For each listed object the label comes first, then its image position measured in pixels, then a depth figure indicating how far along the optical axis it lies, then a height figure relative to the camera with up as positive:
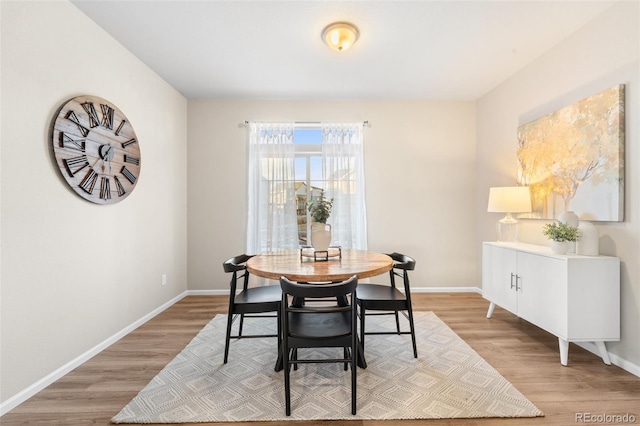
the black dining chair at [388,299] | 2.23 -0.65
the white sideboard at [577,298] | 2.17 -0.63
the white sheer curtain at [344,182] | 4.07 +0.43
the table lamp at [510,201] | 2.98 +0.13
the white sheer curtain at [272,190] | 4.05 +0.32
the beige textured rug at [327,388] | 1.70 -1.15
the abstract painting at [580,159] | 2.21 +0.47
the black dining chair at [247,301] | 2.21 -0.66
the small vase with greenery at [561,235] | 2.31 -0.18
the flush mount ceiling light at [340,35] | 2.43 +1.50
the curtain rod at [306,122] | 4.10 +1.27
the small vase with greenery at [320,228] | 2.47 -0.12
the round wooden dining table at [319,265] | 1.89 -0.38
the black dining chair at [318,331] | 1.64 -0.70
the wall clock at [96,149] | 2.11 +0.52
